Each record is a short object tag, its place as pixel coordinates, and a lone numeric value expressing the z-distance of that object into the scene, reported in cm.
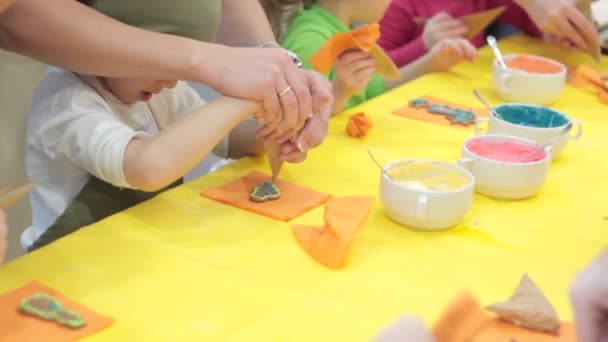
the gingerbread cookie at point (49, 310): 77
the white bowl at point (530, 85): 148
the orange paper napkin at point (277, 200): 104
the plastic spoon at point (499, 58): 156
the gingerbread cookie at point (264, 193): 106
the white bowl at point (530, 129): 122
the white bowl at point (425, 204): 99
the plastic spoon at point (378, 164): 104
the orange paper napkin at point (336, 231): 92
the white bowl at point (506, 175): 109
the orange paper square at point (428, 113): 142
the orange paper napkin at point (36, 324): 75
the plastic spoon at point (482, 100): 148
